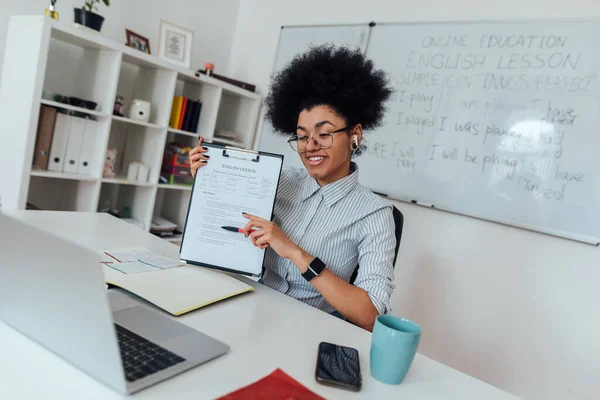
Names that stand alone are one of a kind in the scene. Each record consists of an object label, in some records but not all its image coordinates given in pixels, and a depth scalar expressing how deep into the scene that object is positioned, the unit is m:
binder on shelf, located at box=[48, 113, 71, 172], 2.13
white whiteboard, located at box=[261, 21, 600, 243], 1.86
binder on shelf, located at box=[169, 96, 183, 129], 2.68
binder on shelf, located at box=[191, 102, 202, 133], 2.78
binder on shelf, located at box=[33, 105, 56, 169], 2.08
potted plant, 2.12
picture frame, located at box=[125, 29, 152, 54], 2.46
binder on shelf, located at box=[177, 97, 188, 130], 2.69
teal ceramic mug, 0.71
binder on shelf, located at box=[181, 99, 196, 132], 2.73
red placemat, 0.60
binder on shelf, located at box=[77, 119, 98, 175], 2.26
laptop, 0.52
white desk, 0.57
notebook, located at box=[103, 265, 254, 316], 0.86
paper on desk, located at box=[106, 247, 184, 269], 1.07
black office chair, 1.42
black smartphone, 0.69
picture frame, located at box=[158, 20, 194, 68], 2.57
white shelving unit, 2.02
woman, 1.07
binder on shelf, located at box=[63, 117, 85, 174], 2.20
